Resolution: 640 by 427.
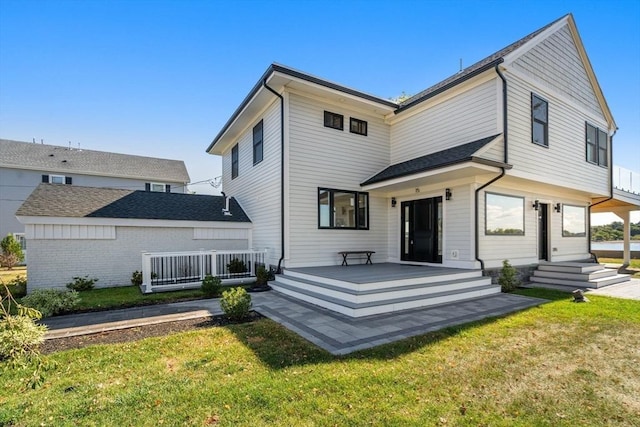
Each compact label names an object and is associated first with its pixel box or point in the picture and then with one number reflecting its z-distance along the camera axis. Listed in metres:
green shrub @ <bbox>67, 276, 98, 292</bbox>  9.09
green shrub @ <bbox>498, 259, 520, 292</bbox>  8.55
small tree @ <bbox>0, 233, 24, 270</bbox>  15.82
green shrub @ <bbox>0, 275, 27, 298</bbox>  8.56
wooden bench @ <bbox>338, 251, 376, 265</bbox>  9.99
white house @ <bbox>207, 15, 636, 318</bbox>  8.68
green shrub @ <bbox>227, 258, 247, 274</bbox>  10.20
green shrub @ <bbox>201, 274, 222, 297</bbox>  7.88
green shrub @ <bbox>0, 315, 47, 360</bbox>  3.61
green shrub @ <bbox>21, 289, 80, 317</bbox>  6.22
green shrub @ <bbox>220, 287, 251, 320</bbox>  5.82
